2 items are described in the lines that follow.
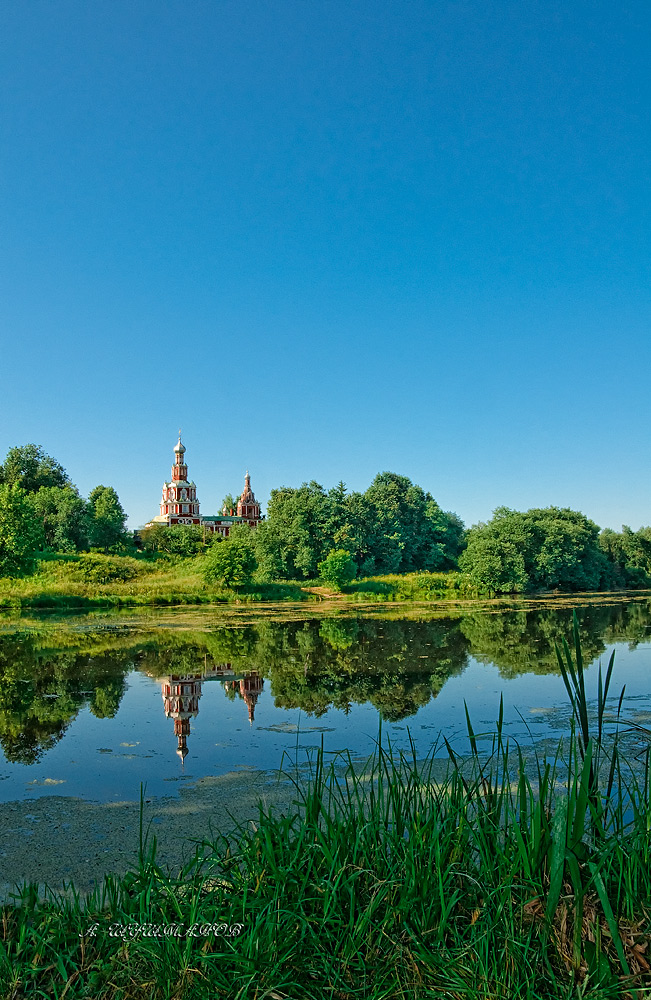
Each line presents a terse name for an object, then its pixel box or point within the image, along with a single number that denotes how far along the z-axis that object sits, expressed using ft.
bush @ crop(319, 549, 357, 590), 113.50
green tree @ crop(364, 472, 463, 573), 156.25
